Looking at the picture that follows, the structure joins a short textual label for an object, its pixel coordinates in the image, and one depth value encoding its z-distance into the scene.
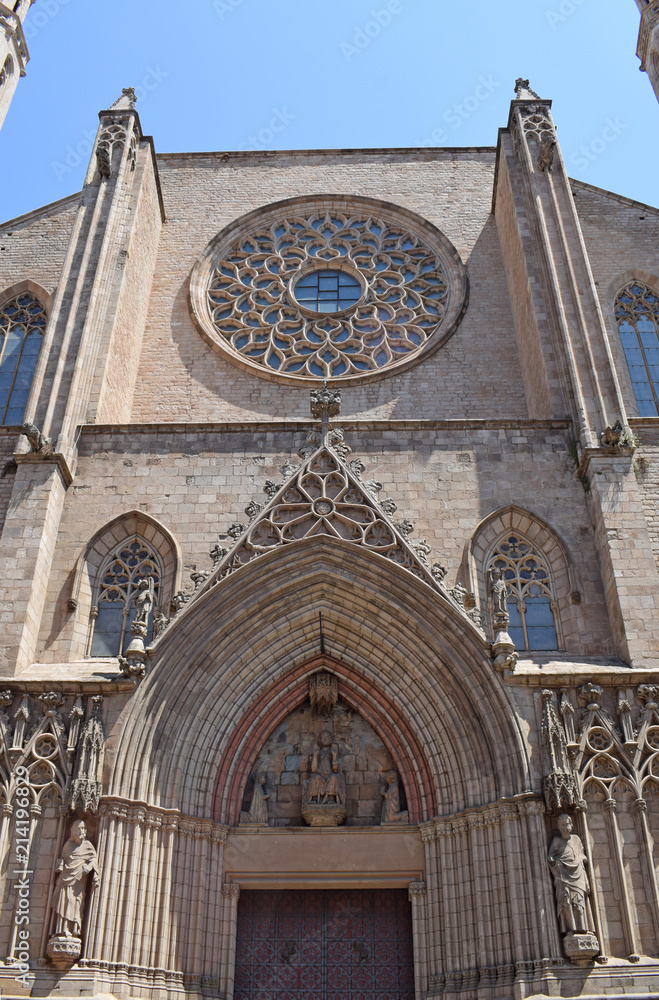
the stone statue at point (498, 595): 11.38
